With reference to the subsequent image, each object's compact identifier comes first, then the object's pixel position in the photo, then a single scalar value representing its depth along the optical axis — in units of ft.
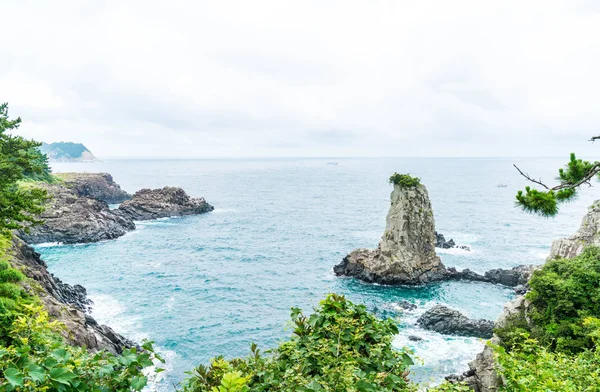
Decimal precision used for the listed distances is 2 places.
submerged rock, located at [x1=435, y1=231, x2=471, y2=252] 215.43
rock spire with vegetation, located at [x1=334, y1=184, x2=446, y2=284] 163.02
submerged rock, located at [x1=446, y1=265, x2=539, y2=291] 161.68
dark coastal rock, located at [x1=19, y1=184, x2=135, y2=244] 220.02
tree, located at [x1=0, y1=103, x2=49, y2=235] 71.97
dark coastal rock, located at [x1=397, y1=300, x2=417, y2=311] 137.76
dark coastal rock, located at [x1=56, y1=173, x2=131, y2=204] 354.78
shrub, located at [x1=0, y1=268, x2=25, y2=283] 71.41
